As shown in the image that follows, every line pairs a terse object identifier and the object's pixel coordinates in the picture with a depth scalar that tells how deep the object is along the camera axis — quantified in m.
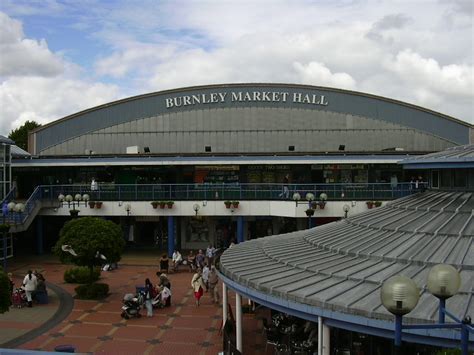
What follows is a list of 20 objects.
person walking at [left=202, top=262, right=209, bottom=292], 22.71
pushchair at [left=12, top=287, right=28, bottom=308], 21.02
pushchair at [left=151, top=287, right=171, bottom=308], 20.83
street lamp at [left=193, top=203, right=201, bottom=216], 32.25
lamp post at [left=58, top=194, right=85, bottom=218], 30.16
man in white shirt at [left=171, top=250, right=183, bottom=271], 28.54
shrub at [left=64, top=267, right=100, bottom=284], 25.22
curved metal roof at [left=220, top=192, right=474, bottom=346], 10.36
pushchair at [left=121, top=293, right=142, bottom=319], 19.36
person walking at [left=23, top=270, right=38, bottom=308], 20.88
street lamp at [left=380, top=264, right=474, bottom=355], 6.45
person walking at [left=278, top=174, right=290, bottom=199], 32.38
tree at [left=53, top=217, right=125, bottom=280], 20.88
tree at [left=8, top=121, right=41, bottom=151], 73.04
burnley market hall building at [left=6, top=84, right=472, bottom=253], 32.84
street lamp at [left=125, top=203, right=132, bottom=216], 32.84
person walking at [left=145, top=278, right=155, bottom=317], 19.69
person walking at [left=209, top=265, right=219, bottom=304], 21.67
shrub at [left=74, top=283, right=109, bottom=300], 22.22
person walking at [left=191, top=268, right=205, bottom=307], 20.95
